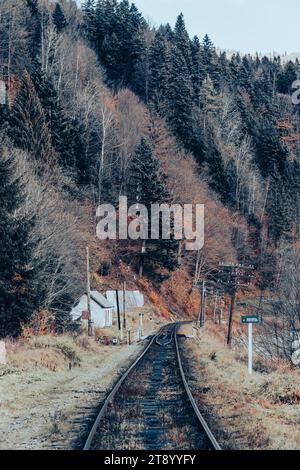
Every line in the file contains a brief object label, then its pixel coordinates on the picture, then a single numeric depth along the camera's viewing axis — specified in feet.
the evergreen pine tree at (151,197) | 212.64
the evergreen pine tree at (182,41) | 347.58
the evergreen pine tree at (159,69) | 304.71
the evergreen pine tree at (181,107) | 295.48
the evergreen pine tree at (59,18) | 291.79
